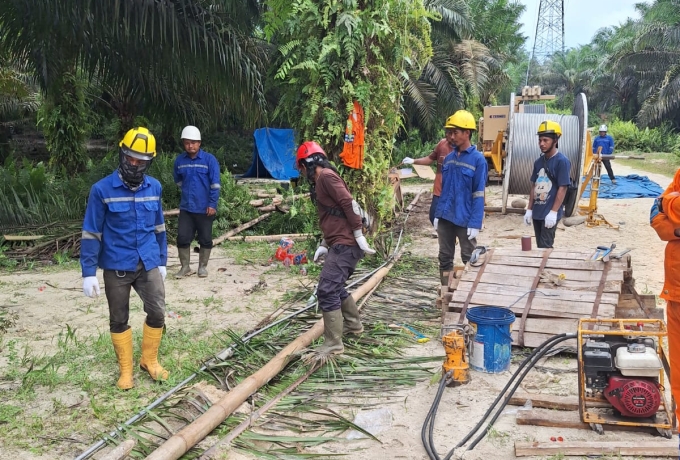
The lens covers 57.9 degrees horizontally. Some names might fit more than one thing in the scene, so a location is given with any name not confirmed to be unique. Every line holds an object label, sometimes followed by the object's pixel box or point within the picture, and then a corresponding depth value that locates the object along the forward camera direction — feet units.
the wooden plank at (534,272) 18.51
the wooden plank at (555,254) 19.86
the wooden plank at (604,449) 11.58
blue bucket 15.69
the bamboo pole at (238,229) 33.83
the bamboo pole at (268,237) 33.91
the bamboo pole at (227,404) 11.34
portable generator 12.07
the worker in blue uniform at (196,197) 26.13
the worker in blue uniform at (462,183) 20.99
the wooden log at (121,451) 11.12
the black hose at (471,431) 11.90
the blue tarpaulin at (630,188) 52.75
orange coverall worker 10.99
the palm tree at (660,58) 94.17
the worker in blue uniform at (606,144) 58.90
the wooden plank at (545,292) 17.74
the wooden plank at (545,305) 17.34
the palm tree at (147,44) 26.50
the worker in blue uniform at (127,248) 14.97
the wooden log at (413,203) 45.53
